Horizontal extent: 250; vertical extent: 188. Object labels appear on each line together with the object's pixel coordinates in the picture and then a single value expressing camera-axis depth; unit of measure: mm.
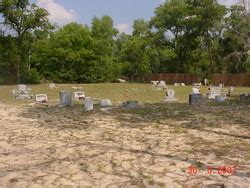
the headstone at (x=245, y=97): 13618
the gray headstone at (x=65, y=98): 11334
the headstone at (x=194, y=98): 12084
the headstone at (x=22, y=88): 15336
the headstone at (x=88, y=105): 10099
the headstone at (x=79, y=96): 14154
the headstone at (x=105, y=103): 10827
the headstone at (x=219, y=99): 12874
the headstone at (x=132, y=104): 10619
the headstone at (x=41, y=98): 12782
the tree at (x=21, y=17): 32895
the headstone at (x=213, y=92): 14464
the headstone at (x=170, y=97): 13324
